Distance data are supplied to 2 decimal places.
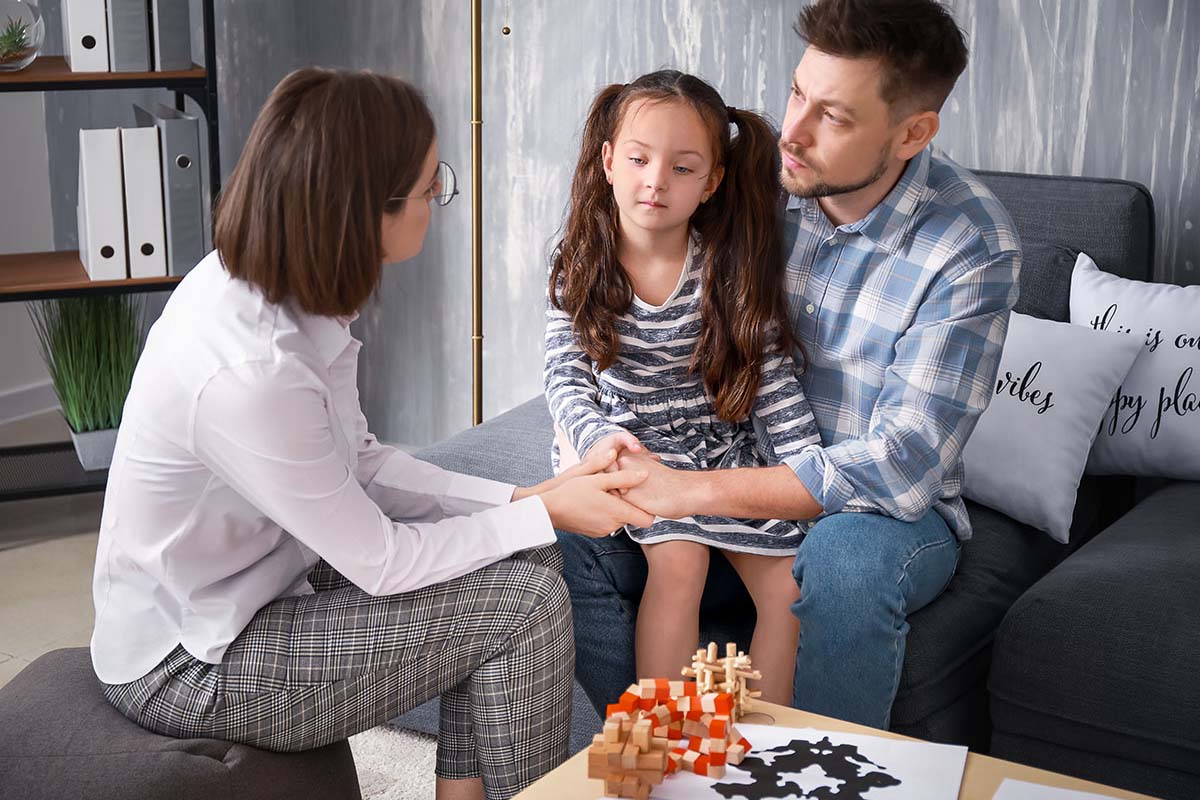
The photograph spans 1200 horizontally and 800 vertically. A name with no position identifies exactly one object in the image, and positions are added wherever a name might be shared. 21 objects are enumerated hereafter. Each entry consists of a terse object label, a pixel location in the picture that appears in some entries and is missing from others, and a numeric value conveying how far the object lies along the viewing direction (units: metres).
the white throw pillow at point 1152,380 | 2.11
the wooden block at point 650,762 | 1.19
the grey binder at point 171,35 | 2.82
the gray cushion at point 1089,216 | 2.22
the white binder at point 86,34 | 2.76
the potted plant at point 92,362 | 2.98
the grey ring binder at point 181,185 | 2.83
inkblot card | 1.21
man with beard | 1.68
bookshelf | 2.77
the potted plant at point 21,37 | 2.70
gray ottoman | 1.38
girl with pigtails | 1.83
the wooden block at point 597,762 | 1.20
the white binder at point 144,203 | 2.82
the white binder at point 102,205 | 2.79
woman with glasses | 1.40
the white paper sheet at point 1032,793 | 1.22
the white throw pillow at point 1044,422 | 2.04
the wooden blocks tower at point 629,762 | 1.19
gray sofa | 1.66
